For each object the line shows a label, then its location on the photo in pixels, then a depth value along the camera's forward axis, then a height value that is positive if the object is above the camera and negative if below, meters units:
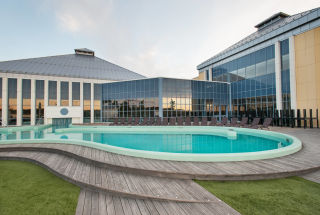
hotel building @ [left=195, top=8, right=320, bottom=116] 14.42 +5.19
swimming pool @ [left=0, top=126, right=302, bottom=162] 5.01 -2.03
